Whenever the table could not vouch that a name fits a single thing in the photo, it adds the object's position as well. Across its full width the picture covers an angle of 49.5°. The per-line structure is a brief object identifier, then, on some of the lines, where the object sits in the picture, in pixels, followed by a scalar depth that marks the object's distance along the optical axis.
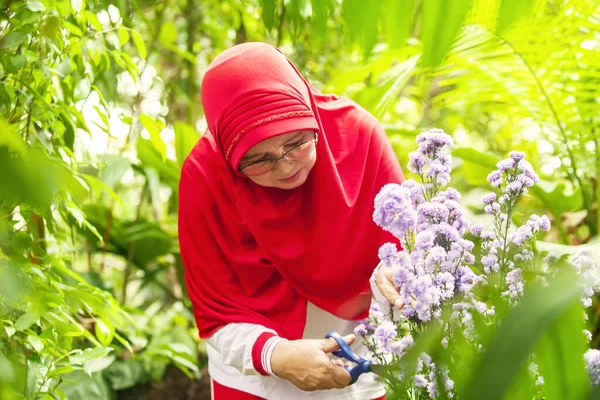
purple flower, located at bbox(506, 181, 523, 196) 0.74
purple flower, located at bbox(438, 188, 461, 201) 0.74
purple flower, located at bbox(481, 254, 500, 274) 0.73
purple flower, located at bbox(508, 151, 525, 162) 0.74
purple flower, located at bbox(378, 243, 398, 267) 0.68
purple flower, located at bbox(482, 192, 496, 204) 0.78
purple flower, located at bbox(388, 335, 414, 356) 0.67
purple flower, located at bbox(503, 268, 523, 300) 0.66
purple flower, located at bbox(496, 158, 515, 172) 0.75
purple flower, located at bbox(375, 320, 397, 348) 0.68
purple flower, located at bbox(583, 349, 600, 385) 0.58
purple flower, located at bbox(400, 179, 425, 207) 0.74
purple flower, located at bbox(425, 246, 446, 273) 0.66
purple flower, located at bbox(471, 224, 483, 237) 0.77
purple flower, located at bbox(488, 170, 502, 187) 0.75
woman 1.06
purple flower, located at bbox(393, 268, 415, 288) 0.65
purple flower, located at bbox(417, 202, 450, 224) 0.69
